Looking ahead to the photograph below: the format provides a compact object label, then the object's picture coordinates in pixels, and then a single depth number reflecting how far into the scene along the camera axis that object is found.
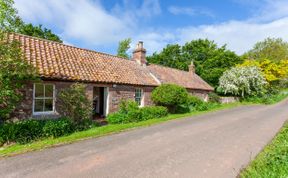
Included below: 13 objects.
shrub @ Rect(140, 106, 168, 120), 15.23
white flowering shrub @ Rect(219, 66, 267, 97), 33.44
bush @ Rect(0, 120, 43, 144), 8.56
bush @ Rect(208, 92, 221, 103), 29.41
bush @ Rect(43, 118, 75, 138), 9.52
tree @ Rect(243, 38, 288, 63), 64.25
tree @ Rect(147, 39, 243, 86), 40.16
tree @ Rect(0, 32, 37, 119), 8.49
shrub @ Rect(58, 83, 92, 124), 11.30
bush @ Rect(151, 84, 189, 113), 17.34
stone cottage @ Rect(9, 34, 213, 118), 11.27
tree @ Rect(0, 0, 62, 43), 8.40
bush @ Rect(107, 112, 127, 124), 13.67
